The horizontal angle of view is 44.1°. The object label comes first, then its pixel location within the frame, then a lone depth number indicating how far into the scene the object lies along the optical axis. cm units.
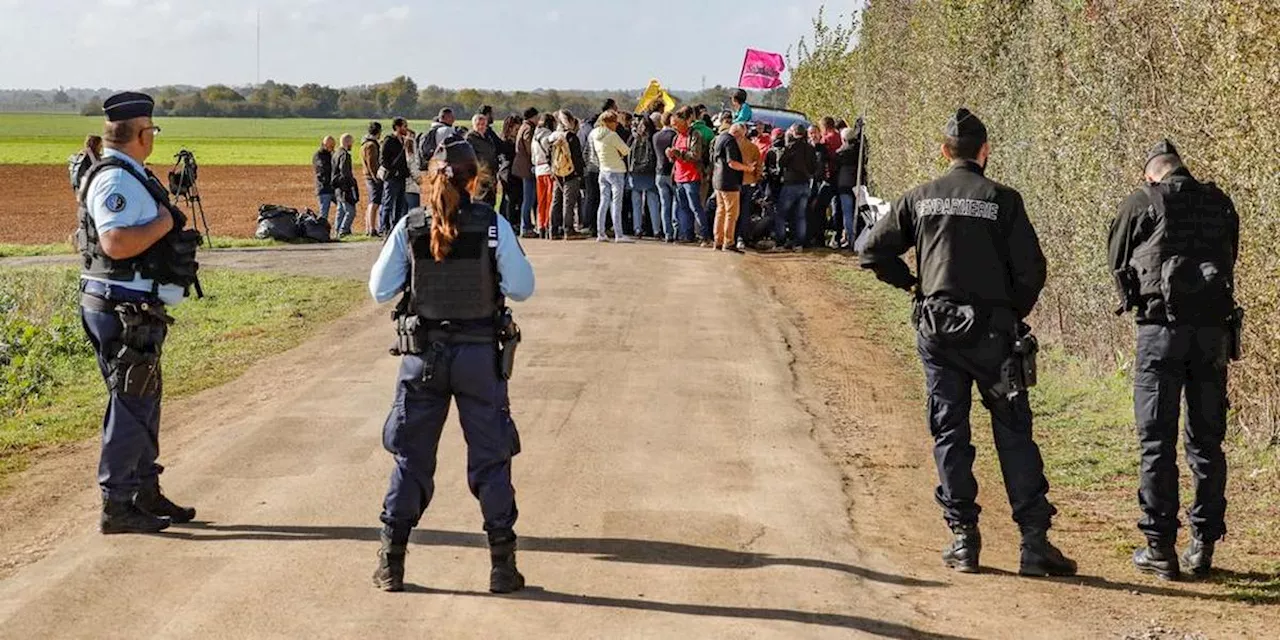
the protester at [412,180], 2197
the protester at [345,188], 2523
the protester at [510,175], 2258
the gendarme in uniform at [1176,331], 758
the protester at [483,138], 1918
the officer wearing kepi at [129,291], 782
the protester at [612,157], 2153
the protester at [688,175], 2120
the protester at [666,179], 2145
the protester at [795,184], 2131
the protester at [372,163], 2409
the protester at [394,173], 2341
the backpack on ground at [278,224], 2462
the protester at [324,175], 2542
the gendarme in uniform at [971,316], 748
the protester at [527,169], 2261
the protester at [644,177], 2180
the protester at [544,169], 2203
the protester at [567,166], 2155
